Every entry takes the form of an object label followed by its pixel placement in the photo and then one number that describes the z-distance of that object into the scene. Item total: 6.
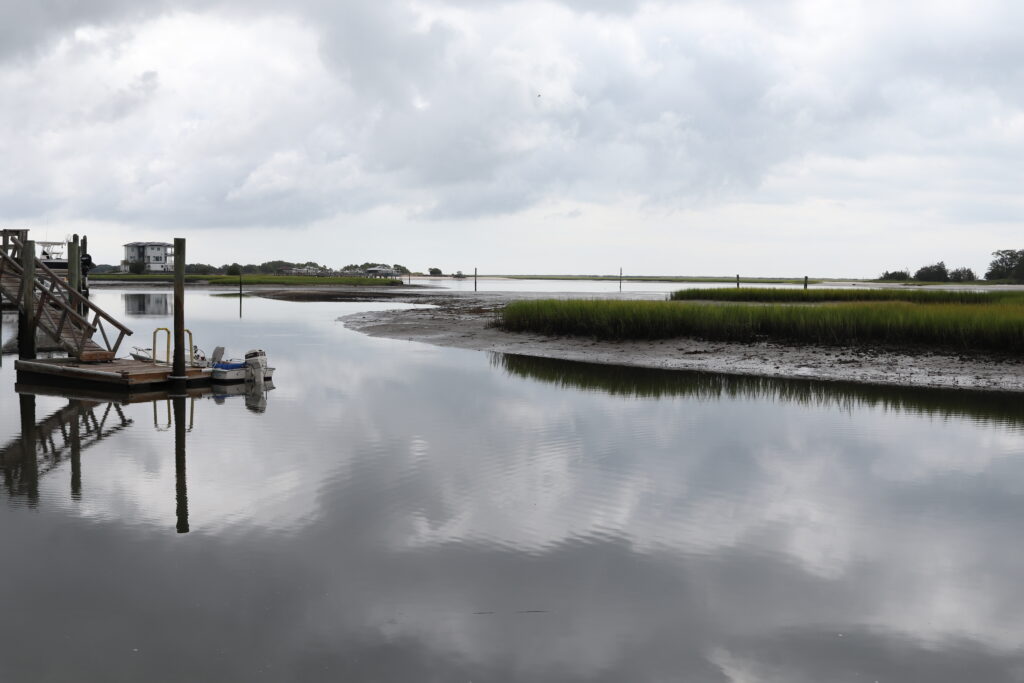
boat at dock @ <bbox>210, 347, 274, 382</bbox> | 20.48
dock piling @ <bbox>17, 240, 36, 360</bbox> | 23.34
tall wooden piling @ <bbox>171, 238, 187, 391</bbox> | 19.53
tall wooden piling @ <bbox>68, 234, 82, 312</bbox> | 27.50
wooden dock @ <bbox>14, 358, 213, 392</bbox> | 19.92
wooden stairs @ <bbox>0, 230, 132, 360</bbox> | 22.14
